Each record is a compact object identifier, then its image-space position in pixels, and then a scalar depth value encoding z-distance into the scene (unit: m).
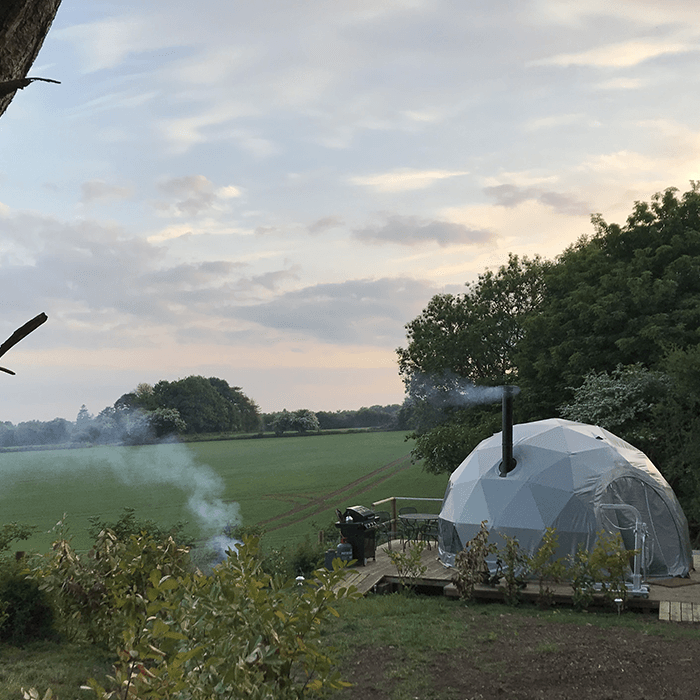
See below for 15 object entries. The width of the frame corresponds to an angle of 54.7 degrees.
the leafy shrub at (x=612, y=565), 11.88
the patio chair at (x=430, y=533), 17.34
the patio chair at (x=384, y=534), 19.15
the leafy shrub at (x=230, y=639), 3.63
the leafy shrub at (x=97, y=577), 8.31
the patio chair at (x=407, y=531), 17.67
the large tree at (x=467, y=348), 31.08
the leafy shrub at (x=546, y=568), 12.30
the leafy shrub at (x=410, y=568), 13.27
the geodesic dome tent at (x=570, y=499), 13.90
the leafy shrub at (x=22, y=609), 10.05
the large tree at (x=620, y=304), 23.47
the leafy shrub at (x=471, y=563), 12.84
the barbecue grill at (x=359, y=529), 15.22
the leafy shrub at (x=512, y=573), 12.59
